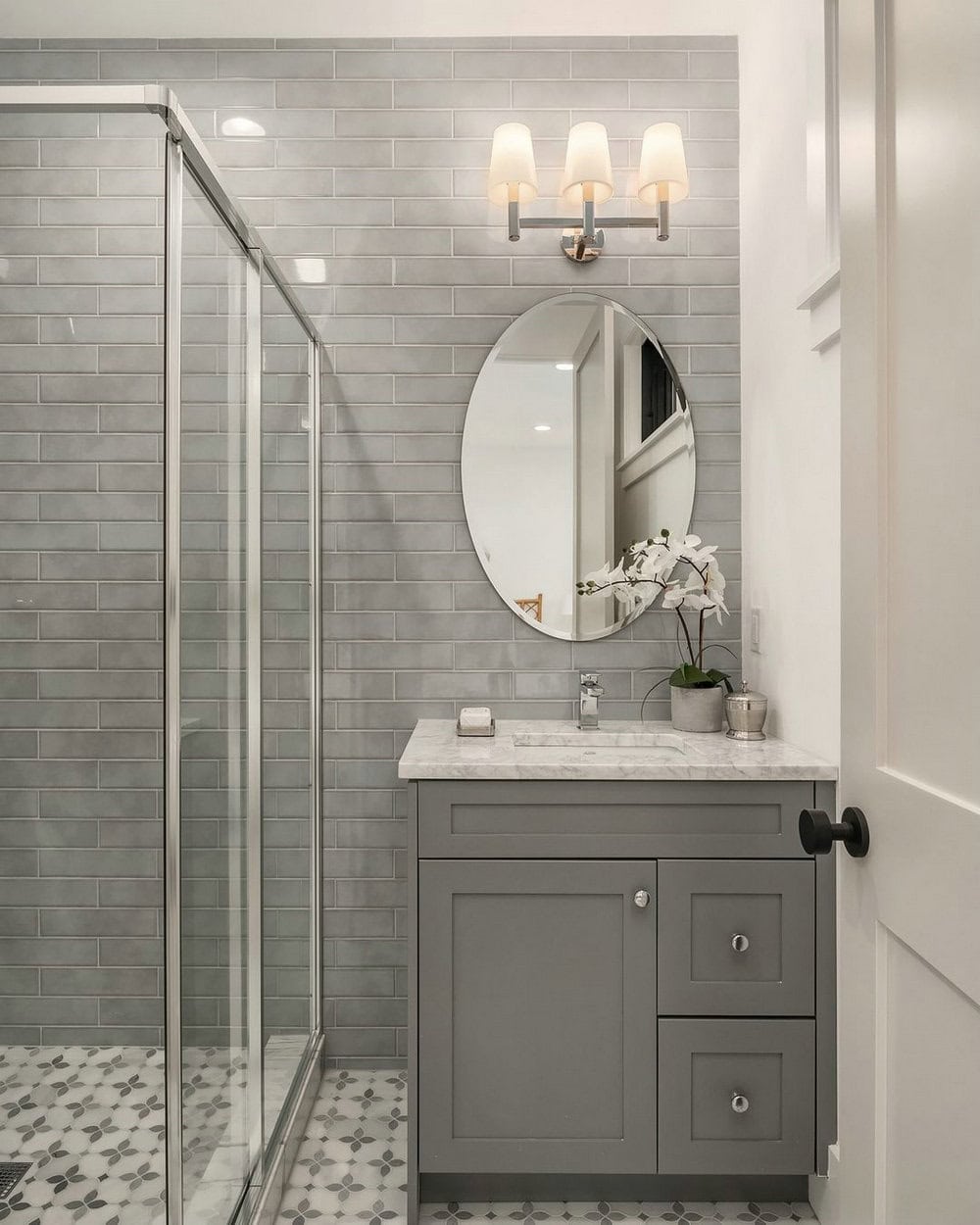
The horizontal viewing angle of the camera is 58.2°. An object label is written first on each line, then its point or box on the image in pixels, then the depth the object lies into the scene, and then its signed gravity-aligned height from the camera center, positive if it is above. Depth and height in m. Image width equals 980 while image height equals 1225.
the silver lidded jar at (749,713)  2.04 -0.22
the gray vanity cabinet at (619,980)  1.75 -0.73
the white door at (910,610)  0.77 +0.01
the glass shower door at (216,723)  1.31 -0.18
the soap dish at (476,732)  2.11 -0.27
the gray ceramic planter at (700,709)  2.19 -0.23
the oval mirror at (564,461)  2.37 +0.42
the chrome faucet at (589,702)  2.25 -0.21
